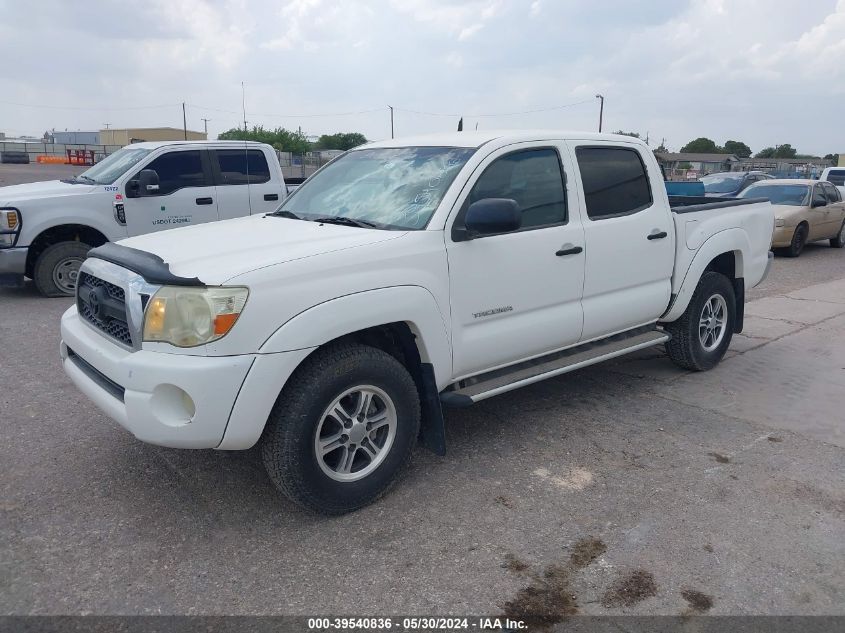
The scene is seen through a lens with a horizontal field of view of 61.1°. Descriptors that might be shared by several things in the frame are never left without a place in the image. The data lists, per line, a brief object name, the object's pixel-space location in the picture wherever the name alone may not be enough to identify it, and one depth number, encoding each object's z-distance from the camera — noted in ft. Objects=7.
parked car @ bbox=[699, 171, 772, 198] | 54.95
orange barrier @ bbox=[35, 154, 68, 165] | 157.72
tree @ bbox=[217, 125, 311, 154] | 232.12
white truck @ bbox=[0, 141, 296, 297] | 27.66
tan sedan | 44.93
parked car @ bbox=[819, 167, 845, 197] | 82.41
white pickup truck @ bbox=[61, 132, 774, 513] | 10.30
